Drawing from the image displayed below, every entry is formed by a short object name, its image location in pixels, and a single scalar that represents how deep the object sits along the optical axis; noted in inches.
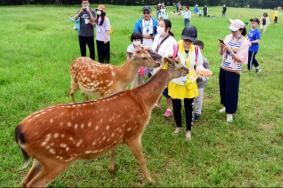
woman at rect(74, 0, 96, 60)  273.8
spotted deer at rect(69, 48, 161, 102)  166.8
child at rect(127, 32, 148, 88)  188.4
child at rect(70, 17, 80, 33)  279.5
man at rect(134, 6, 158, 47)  210.4
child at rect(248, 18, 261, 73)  289.5
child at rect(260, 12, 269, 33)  607.9
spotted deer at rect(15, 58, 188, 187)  97.5
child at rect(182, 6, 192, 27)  671.2
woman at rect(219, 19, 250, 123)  170.0
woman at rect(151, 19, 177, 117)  167.6
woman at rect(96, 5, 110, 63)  273.7
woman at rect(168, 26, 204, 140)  153.1
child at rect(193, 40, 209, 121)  177.3
